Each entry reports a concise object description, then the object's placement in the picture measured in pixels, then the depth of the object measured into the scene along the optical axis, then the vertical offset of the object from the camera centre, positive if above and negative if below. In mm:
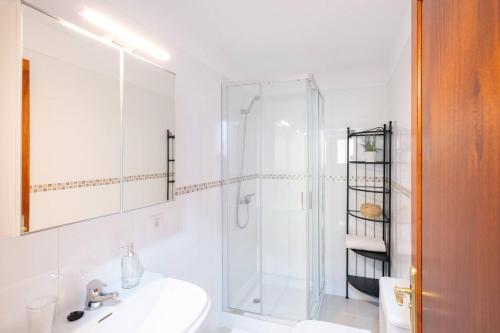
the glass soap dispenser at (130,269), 1271 -524
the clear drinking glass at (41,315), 902 -532
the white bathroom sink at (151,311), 1018 -638
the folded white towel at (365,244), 2467 -756
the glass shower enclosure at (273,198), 2396 -335
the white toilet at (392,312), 1241 -736
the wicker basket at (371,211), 2525 -444
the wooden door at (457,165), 367 +1
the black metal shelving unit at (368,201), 2562 -397
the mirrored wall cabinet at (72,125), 883 +168
